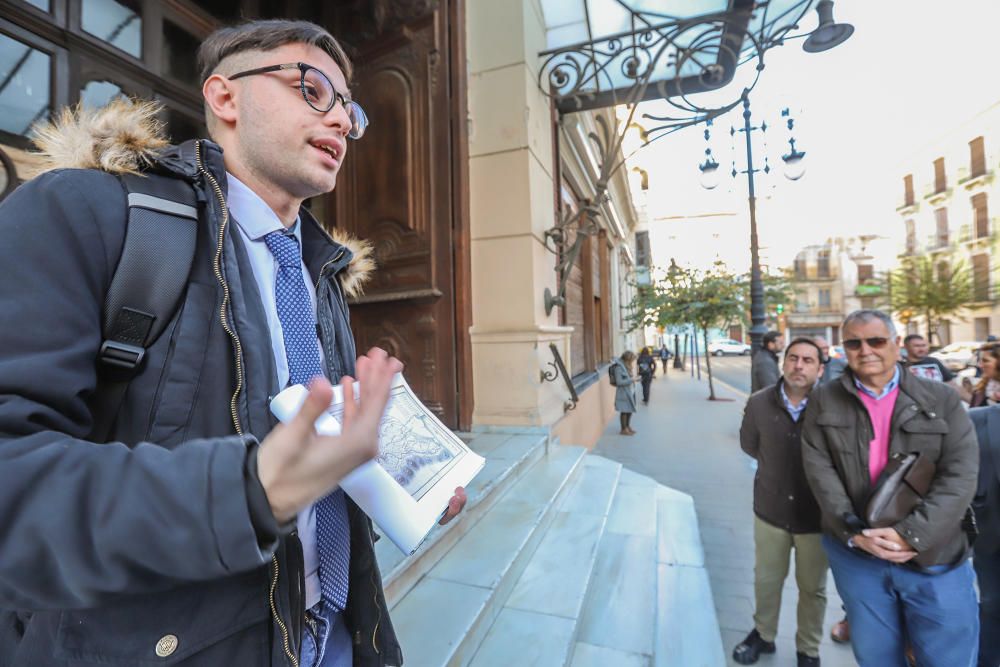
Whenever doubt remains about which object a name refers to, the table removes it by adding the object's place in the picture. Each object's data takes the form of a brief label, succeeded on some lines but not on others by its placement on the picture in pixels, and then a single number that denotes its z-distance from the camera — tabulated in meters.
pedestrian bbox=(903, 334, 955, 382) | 4.76
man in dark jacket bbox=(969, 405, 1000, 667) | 2.40
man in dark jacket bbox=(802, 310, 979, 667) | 2.05
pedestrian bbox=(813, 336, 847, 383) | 4.69
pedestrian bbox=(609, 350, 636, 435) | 9.27
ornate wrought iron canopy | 4.18
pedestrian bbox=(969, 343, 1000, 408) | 3.46
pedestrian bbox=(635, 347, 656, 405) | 14.29
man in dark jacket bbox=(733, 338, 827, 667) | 2.80
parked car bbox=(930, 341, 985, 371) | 20.03
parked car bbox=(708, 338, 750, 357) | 42.72
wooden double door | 3.89
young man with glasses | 0.52
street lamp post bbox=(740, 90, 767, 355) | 8.87
